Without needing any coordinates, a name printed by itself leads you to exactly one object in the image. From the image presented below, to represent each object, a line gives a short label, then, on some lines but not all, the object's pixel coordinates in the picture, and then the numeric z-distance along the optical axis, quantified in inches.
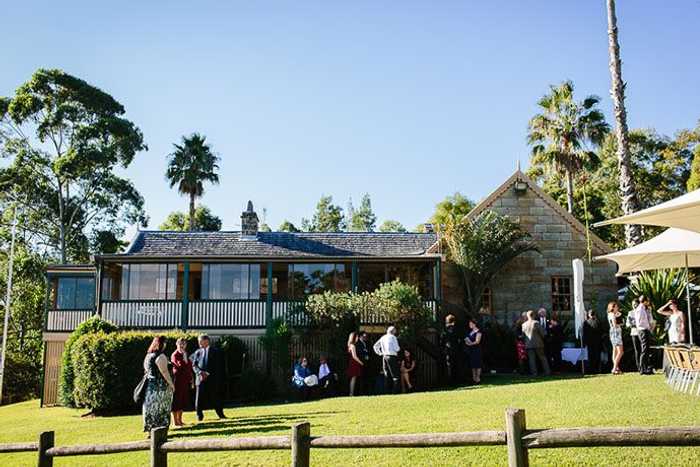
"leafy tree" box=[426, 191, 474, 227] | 1743.8
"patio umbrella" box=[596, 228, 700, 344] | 488.1
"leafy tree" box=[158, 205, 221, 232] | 1922.1
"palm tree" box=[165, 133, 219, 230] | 1667.1
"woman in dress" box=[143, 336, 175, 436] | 460.8
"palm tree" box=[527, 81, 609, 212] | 1150.3
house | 885.2
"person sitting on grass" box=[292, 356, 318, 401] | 716.7
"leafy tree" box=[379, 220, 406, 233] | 2251.1
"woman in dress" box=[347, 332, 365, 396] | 708.0
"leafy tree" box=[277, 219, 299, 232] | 2037.4
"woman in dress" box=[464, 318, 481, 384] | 705.6
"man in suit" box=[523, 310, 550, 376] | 708.0
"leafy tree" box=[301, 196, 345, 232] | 2204.7
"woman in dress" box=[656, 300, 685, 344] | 545.6
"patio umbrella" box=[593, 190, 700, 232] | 291.9
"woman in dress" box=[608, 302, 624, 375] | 655.1
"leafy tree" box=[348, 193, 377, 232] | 2249.0
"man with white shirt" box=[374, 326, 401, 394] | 703.1
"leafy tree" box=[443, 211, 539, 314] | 901.2
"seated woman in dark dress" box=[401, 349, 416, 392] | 717.3
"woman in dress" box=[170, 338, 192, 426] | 510.0
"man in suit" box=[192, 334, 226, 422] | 537.0
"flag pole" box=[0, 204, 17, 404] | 1045.0
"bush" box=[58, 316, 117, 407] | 778.8
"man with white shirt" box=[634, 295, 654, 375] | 609.6
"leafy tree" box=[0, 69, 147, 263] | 1477.6
